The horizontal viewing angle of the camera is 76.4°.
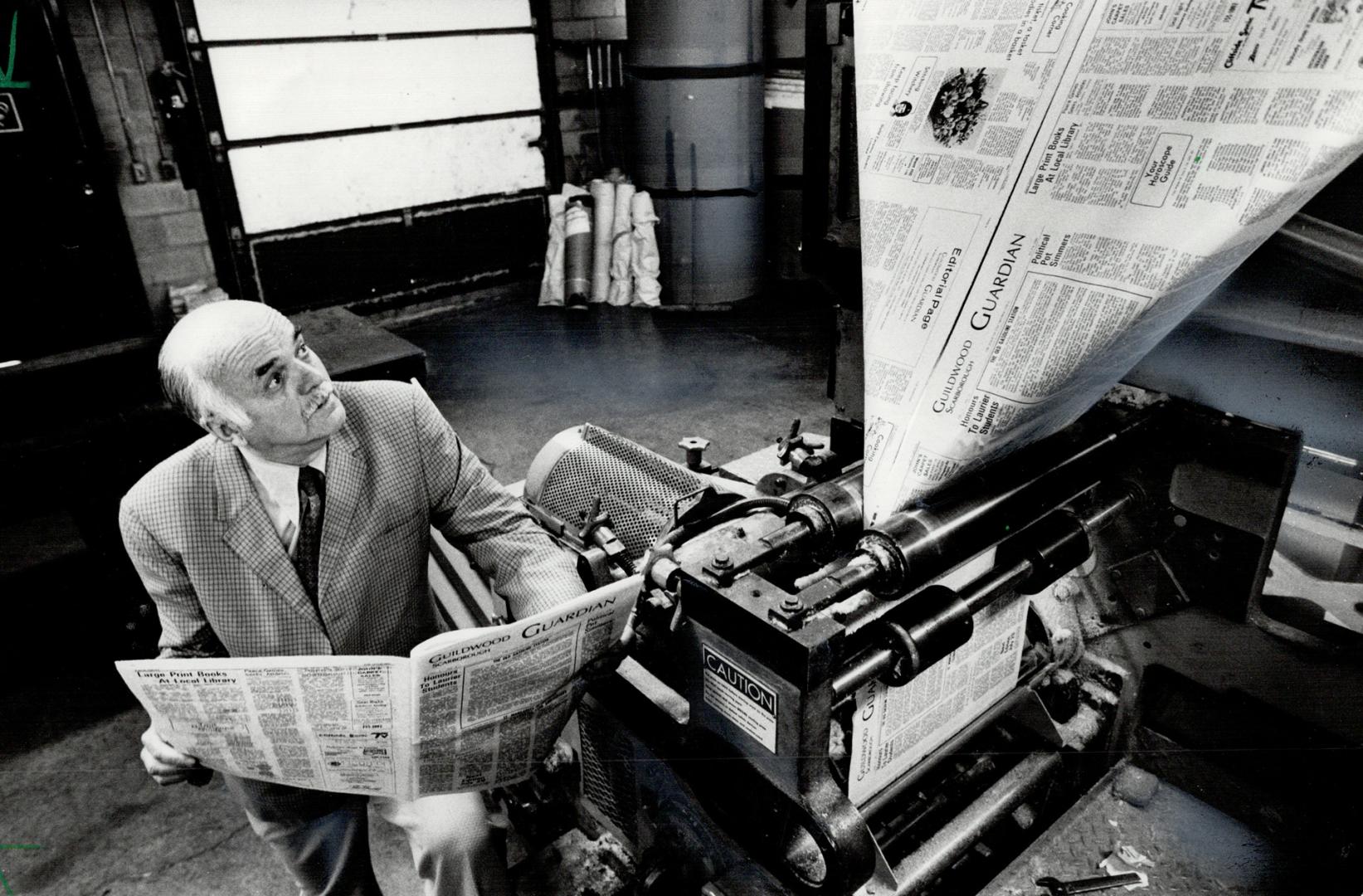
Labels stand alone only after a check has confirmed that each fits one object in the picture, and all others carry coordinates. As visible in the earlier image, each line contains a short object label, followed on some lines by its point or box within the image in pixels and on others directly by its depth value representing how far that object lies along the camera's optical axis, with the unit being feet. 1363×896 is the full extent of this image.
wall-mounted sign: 11.48
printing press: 3.25
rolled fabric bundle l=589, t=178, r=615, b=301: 18.02
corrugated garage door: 15.57
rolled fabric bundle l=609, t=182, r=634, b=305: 17.95
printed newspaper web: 2.89
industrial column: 16.40
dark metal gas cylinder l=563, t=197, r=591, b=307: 18.17
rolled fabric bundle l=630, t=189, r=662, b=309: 17.94
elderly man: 4.26
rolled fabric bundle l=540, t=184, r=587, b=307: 18.40
